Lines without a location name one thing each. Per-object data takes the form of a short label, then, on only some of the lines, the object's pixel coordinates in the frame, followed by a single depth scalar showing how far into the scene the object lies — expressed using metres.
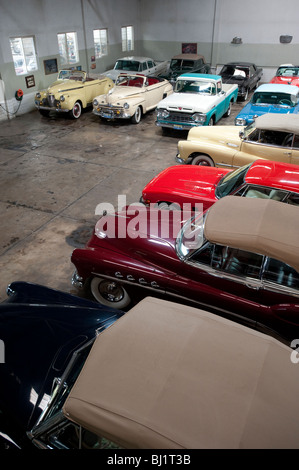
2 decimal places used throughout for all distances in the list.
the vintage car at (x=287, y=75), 12.83
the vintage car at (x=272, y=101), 9.35
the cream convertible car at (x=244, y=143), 6.59
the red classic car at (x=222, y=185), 5.04
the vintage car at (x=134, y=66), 14.23
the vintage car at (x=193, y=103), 9.70
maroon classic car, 3.35
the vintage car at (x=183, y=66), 14.62
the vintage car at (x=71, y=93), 11.75
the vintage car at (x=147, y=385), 1.99
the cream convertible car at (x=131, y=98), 11.23
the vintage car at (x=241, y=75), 13.89
